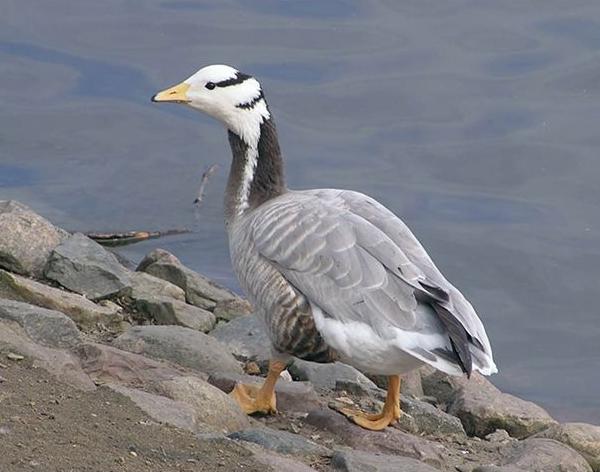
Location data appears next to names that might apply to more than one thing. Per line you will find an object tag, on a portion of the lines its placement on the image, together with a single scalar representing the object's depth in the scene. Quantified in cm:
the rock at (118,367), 1280
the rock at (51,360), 1173
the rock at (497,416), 1586
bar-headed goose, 1273
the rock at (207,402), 1225
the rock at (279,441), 1158
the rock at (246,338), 1641
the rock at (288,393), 1412
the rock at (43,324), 1352
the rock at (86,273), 1720
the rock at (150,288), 1755
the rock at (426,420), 1447
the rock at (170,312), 1709
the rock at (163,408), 1123
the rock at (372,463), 1131
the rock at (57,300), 1540
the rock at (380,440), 1302
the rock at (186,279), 1917
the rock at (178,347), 1466
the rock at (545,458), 1359
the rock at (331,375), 1545
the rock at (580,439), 1501
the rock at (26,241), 1728
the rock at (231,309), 1847
